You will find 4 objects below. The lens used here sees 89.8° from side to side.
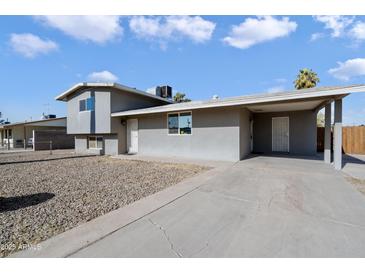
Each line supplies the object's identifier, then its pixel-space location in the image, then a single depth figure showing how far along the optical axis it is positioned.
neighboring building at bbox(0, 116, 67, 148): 21.77
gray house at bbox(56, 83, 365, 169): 8.14
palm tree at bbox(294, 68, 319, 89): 18.67
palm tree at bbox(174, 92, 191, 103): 29.92
